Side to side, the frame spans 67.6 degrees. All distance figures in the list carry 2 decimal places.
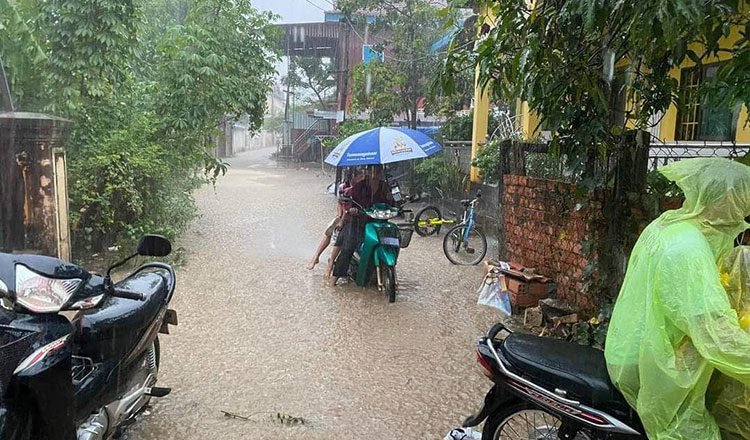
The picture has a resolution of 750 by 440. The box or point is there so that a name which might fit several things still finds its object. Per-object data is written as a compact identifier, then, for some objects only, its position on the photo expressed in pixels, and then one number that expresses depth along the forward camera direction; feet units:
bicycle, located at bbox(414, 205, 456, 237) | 33.88
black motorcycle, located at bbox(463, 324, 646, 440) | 7.16
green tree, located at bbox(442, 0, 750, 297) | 8.89
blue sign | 58.43
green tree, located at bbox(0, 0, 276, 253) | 20.79
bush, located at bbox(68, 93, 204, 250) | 21.22
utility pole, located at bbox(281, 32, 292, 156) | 110.20
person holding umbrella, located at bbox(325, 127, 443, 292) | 21.24
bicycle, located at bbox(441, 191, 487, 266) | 27.09
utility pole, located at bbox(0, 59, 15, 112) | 16.63
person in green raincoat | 5.88
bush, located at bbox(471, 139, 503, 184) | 31.48
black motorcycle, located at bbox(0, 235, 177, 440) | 6.82
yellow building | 24.68
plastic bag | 18.54
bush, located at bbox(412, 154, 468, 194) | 39.17
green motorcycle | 19.97
